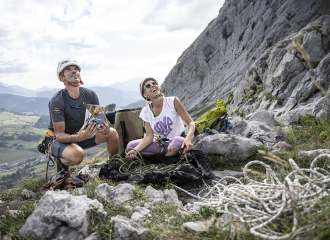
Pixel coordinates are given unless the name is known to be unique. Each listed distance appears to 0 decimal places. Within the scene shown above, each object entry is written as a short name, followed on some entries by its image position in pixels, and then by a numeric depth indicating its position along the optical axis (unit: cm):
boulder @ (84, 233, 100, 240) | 238
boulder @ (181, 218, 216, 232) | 231
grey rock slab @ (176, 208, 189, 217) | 292
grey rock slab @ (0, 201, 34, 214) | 370
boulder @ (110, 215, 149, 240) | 240
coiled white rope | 195
